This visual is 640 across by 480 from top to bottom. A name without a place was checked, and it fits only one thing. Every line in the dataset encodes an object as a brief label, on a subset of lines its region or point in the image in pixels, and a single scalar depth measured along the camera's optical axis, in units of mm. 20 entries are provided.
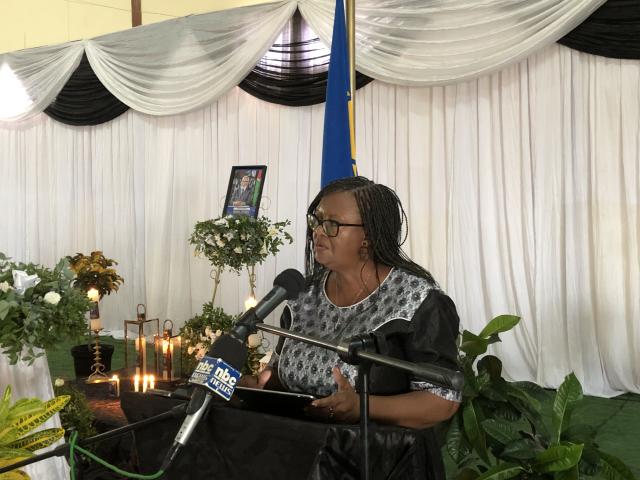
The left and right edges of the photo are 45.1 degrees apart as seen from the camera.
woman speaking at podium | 2012
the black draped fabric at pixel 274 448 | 1618
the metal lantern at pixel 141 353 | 4611
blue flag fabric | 4801
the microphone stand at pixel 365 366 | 1393
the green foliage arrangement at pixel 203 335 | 5082
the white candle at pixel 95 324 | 5171
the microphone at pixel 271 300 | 1432
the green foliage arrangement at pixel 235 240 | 5395
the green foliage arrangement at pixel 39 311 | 2857
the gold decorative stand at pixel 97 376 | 4695
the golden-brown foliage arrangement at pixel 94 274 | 5652
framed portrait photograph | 6125
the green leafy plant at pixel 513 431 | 2775
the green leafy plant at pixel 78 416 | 3773
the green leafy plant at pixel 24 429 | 2418
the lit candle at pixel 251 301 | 5559
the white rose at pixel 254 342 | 5084
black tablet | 1792
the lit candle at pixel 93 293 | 5318
